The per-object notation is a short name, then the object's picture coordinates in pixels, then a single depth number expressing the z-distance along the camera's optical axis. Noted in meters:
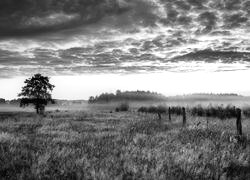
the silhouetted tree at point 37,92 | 46.56
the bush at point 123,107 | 66.71
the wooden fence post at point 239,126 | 12.53
